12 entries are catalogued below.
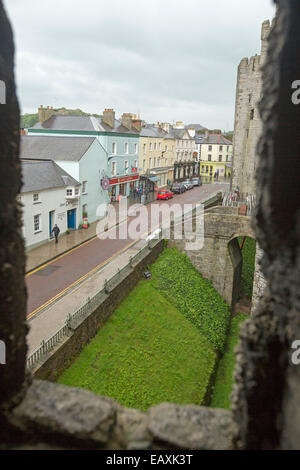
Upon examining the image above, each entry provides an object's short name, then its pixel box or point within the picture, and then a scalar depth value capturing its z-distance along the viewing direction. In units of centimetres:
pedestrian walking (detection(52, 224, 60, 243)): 2180
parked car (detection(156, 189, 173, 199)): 3858
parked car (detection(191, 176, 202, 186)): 5055
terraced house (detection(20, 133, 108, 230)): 2511
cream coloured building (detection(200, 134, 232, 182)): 6209
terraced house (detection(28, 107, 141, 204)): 3131
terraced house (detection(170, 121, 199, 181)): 5469
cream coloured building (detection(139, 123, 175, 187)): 4272
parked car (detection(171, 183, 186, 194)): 4278
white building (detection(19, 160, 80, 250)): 1998
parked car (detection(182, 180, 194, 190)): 4701
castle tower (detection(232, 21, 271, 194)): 2250
